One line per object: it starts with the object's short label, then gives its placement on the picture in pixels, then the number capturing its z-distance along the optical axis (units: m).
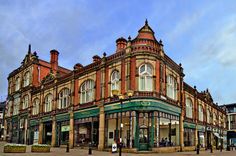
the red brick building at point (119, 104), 24.67
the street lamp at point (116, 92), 18.38
